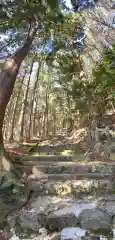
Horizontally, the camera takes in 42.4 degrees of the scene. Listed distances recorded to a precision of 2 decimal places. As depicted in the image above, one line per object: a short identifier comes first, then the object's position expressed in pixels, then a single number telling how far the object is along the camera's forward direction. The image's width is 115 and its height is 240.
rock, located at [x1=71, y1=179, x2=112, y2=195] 2.79
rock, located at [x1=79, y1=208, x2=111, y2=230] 2.22
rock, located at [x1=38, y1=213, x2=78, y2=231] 2.26
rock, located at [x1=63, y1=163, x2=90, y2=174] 3.18
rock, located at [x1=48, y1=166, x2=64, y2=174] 3.21
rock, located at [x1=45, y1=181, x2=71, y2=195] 2.80
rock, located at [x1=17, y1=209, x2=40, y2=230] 2.24
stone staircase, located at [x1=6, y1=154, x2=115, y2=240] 2.22
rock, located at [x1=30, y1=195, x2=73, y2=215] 2.45
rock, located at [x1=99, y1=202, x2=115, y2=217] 2.35
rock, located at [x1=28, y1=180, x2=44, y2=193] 2.84
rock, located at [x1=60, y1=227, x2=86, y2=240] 2.09
